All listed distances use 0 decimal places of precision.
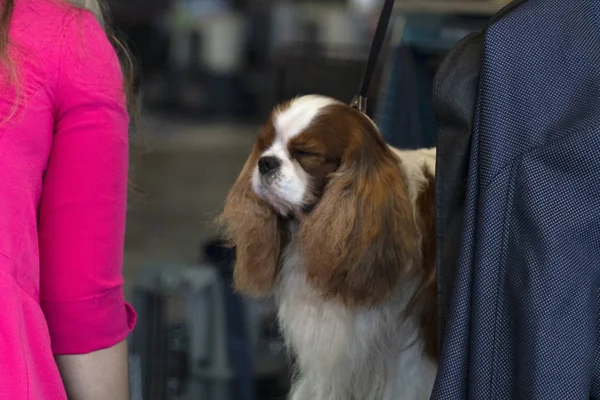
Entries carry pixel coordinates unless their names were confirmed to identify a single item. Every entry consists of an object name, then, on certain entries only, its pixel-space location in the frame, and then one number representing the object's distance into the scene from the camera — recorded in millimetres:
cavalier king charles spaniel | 2562
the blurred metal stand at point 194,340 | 3126
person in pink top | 2294
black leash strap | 2506
